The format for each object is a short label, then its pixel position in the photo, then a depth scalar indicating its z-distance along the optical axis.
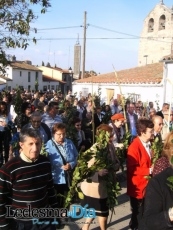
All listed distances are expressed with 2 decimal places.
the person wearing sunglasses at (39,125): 4.58
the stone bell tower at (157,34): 32.90
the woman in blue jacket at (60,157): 3.56
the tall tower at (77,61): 26.39
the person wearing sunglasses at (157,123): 4.39
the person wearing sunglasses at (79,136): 5.74
